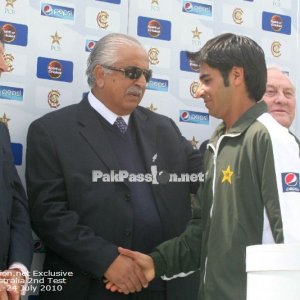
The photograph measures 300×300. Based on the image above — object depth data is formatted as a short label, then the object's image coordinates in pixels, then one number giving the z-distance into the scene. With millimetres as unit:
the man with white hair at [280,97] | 3607
